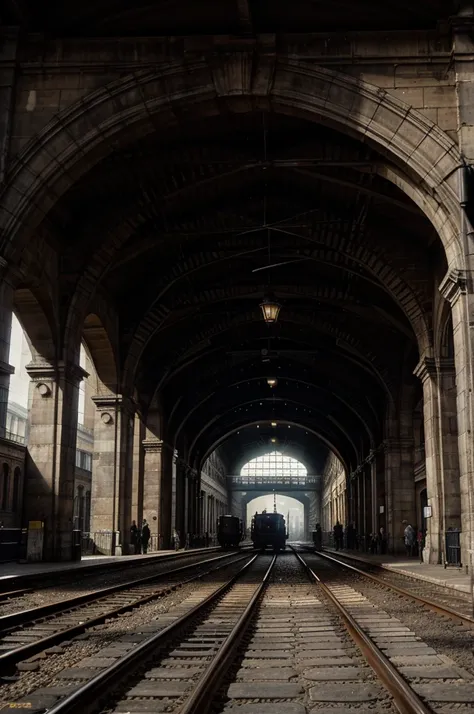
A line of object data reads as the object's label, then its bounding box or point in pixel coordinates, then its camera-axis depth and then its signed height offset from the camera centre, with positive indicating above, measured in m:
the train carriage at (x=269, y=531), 47.03 -1.22
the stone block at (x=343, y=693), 5.21 -1.22
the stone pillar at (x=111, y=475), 25.30 +1.11
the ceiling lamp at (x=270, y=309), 19.69 +4.91
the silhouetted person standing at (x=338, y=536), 44.37 -1.43
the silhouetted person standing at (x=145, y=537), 30.05 -1.01
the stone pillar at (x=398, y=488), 29.06 +0.82
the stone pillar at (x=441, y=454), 19.58 +1.39
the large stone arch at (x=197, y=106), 14.52 +7.30
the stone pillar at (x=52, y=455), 19.12 +1.33
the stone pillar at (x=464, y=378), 12.97 +2.20
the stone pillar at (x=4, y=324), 14.38 +3.33
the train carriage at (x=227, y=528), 49.72 -1.11
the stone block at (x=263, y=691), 5.31 -1.22
